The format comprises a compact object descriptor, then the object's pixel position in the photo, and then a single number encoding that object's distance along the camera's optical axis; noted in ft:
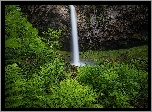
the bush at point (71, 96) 14.98
